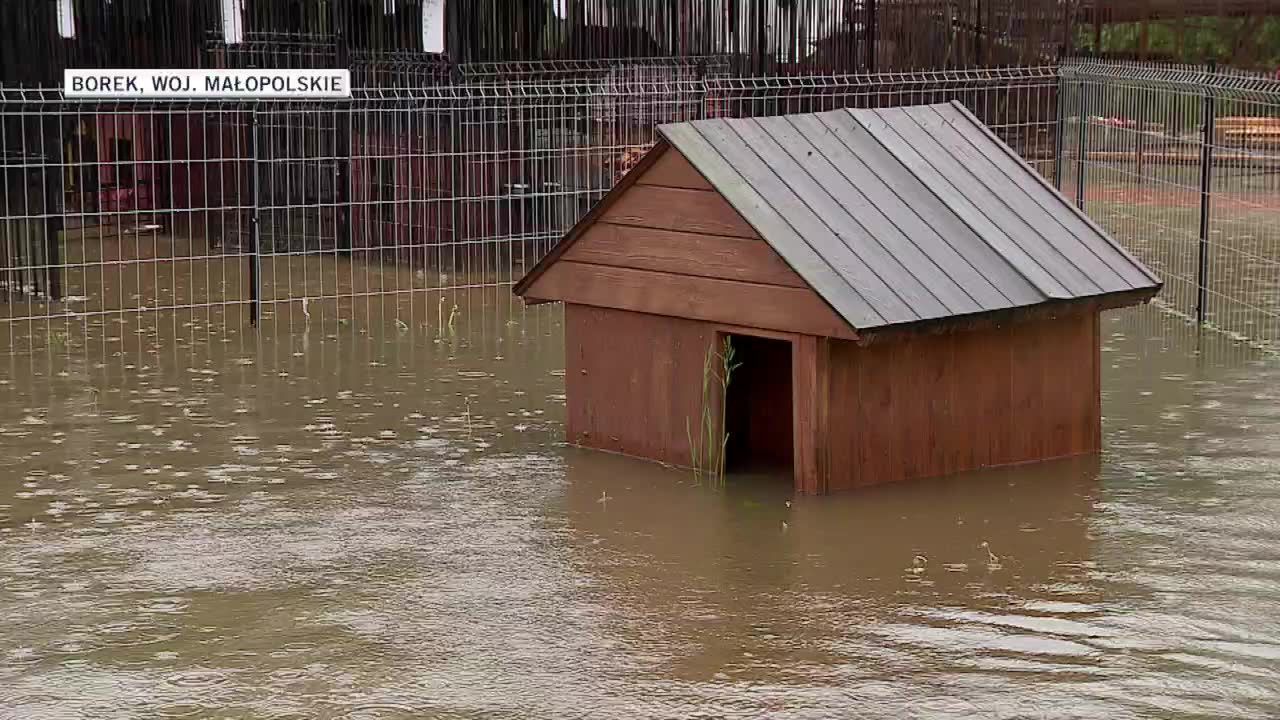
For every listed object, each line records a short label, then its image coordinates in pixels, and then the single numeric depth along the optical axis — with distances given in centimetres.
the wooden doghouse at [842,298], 946
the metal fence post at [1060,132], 1733
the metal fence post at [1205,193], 1427
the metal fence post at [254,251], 1480
